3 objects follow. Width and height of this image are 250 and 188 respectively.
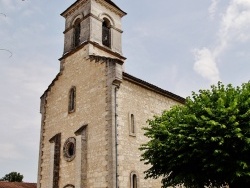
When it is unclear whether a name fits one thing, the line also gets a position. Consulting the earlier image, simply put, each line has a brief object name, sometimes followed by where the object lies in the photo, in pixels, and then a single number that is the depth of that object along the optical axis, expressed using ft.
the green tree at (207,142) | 42.29
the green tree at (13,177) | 150.41
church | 55.67
